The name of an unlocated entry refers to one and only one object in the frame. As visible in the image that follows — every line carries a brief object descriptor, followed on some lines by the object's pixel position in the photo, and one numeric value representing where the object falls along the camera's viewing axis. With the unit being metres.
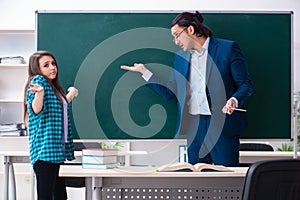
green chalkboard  5.33
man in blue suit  4.96
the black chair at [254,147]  6.89
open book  3.83
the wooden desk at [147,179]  3.68
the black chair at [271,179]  2.82
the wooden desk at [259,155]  6.58
